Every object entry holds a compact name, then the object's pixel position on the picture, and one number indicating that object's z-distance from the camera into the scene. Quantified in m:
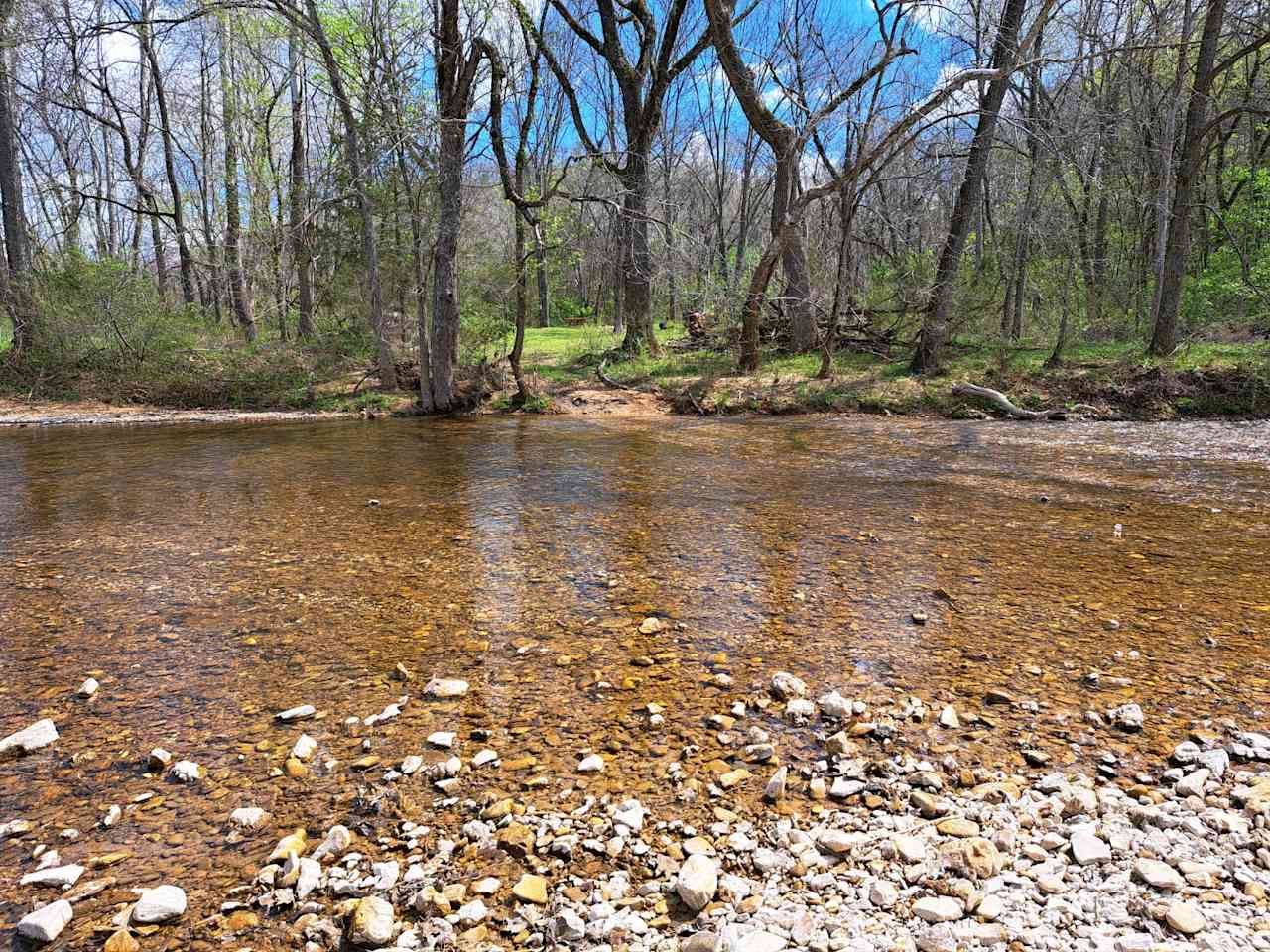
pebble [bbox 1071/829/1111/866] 2.15
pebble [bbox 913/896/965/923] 1.95
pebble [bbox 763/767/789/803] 2.54
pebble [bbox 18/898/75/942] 1.92
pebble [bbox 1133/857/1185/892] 2.01
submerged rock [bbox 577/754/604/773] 2.74
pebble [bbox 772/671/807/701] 3.25
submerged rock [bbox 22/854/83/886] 2.13
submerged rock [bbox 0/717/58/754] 2.85
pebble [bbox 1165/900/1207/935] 1.84
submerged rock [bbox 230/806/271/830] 2.41
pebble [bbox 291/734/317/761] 2.83
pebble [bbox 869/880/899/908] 2.03
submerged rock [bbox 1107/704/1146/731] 2.93
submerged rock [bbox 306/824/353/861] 2.25
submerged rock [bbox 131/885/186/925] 1.99
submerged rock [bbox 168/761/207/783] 2.68
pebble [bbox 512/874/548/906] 2.07
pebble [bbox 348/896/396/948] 1.90
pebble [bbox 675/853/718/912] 2.03
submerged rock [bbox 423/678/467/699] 3.32
